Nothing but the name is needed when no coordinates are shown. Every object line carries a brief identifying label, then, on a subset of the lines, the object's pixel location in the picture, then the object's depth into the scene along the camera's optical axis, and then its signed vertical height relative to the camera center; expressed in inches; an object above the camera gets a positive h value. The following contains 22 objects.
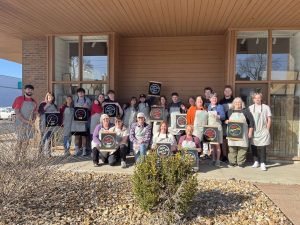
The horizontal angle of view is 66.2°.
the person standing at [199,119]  200.6 -10.4
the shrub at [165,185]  109.1 -37.6
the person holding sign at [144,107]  232.8 -0.8
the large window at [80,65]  253.7 +44.8
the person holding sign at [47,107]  210.1 -2.3
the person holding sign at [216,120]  198.6 -11.0
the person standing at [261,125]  198.2 -14.8
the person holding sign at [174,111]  214.8 -4.0
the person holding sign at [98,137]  198.4 -27.5
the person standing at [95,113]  224.6 -8.0
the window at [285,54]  224.7 +53.5
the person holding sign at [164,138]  183.3 -25.3
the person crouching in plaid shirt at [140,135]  194.8 -25.1
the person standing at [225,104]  208.9 +2.7
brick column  271.1 +45.3
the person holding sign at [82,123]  226.2 -17.6
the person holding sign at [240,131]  195.1 -20.5
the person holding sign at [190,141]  185.4 -27.7
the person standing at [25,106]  198.5 -1.6
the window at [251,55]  228.7 +53.0
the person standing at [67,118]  226.2 -12.8
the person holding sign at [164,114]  224.4 -7.3
